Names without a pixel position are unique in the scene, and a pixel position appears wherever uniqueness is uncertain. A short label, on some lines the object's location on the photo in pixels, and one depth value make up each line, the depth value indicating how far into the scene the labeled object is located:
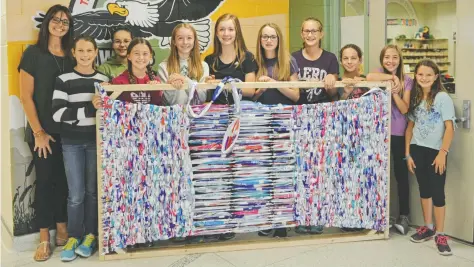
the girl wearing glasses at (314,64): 3.60
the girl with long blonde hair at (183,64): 3.29
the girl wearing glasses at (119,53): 3.54
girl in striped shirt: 3.14
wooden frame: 3.05
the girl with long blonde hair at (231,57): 3.40
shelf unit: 3.54
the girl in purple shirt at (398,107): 3.61
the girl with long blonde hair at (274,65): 3.45
